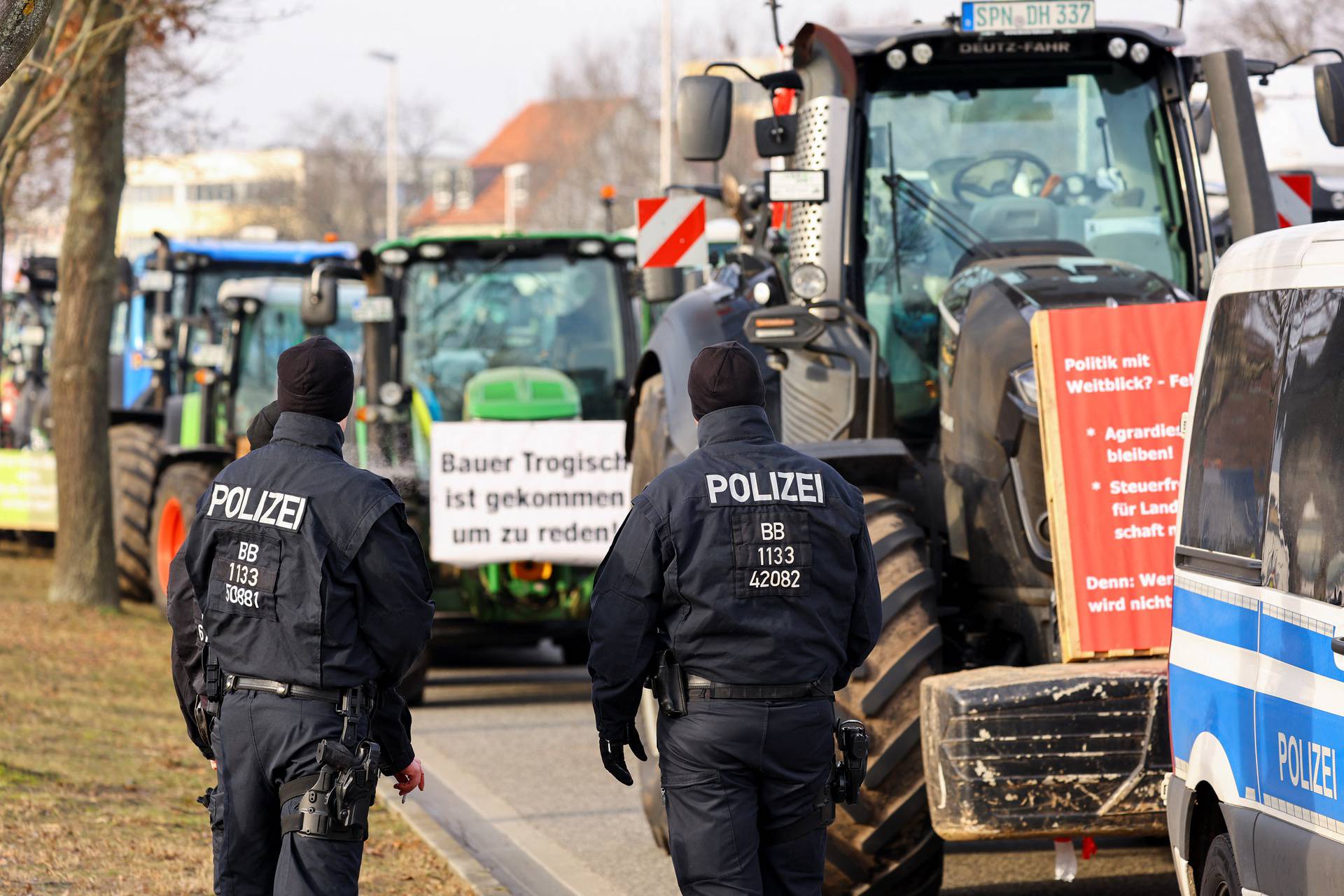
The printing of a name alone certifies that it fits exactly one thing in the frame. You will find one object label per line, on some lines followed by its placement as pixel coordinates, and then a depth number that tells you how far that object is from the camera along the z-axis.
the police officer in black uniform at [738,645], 9.41
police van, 8.41
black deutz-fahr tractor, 12.98
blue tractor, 30.81
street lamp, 97.87
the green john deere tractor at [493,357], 23.70
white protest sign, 22.78
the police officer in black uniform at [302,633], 9.09
